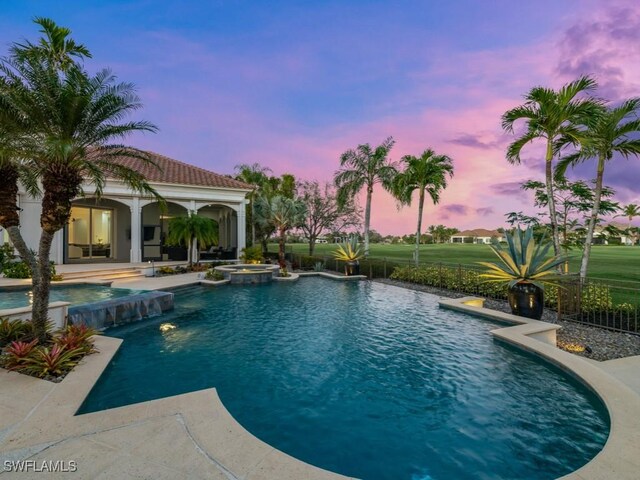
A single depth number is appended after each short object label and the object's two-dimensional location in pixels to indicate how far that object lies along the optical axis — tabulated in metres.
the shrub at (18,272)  12.71
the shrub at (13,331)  5.61
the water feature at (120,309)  7.68
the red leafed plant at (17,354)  4.79
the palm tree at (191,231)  17.34
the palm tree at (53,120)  5.52
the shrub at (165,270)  16.46
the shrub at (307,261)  22.48
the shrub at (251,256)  20.80
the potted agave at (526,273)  8.12
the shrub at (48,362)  4.69
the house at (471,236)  102.73
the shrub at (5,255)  13.44
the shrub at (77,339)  5.44
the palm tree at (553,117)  9.30
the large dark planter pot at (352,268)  18.09
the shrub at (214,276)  15.54
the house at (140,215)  18.75
